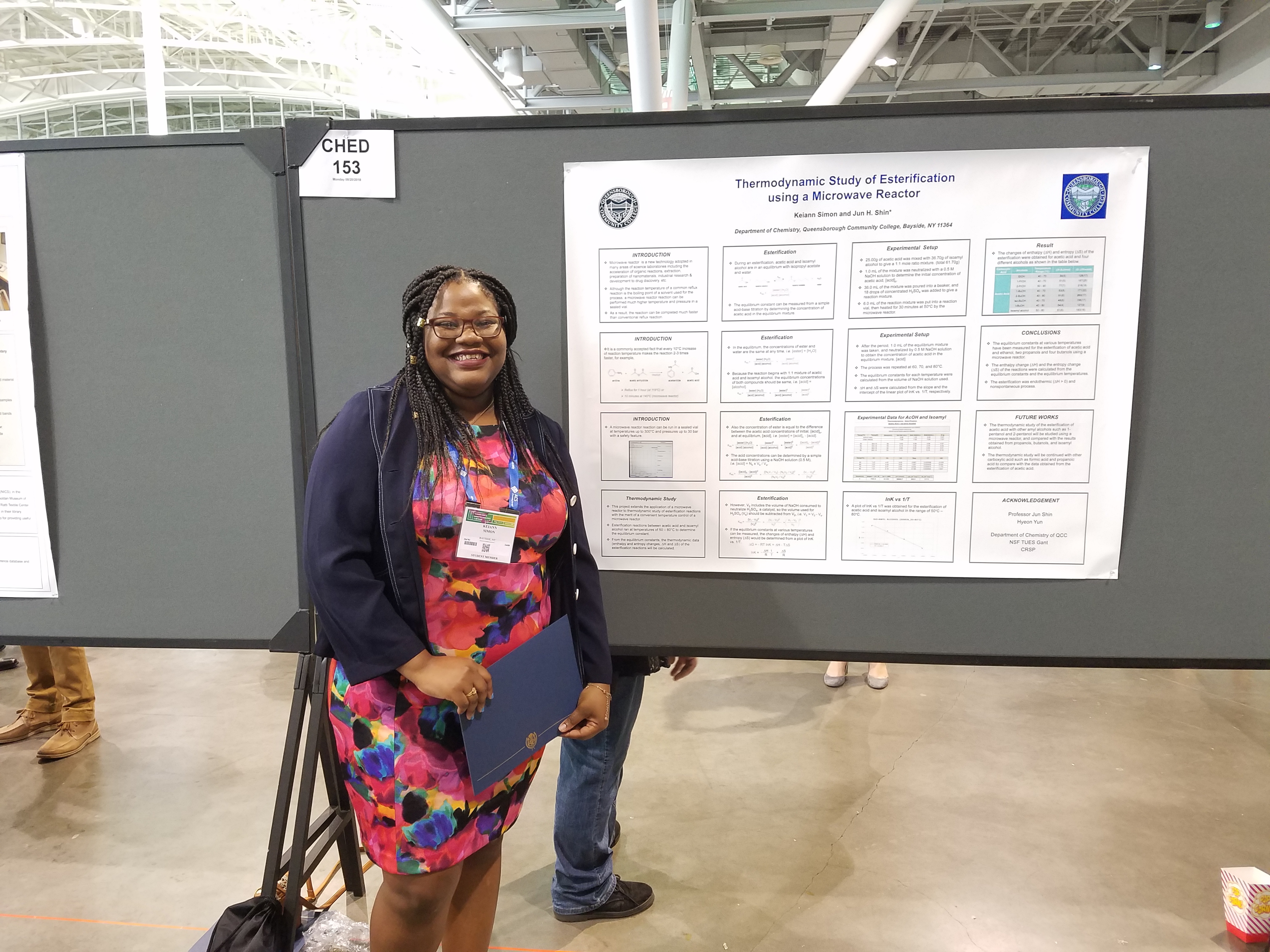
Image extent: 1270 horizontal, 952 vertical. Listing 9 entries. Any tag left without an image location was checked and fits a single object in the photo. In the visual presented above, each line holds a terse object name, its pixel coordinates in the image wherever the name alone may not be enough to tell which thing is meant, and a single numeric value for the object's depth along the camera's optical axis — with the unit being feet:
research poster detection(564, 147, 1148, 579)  4.35
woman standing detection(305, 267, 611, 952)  3.47
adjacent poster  4.70
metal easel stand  4.58
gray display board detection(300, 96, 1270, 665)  4.27
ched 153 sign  4.50
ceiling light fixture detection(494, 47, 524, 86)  22.04
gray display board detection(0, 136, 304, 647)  4.65
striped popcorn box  5.57
